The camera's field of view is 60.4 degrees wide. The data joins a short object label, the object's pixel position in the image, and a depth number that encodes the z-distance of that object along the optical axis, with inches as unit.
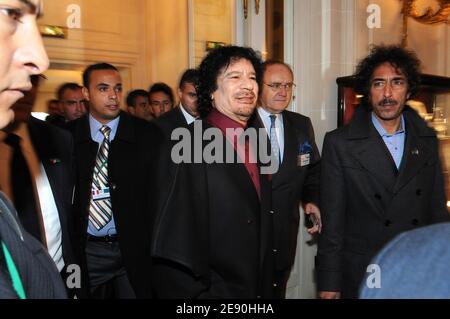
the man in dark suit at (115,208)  95.8
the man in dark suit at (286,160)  97.0
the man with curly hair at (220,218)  69.5
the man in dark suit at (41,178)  63.6
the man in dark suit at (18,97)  29.1
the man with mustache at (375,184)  85.4
